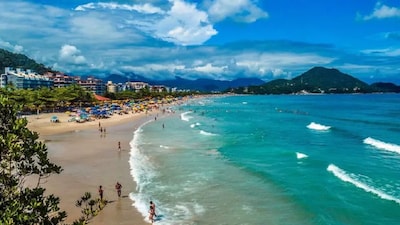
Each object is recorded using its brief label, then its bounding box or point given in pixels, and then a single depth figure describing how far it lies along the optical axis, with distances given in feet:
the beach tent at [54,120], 196.58
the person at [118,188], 68.31
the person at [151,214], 56.70
